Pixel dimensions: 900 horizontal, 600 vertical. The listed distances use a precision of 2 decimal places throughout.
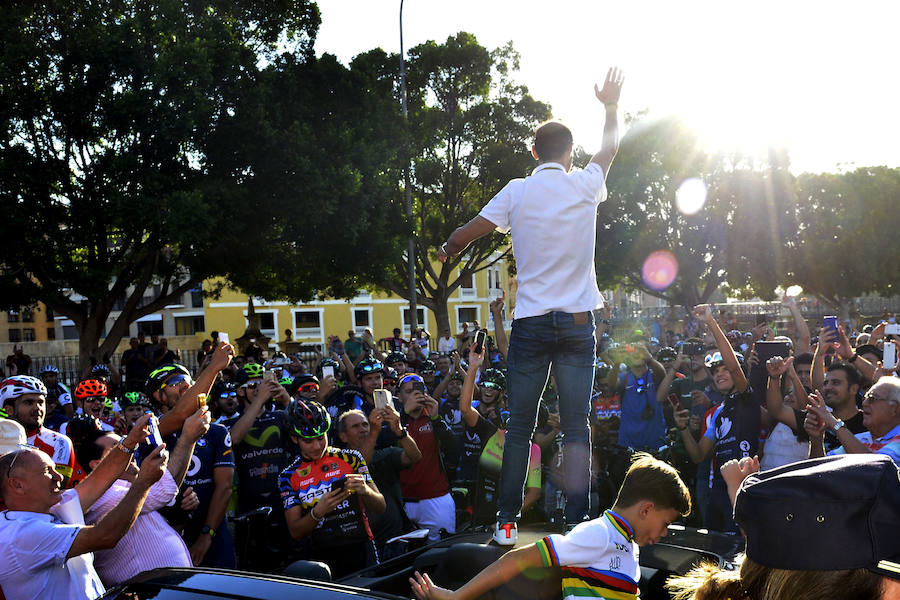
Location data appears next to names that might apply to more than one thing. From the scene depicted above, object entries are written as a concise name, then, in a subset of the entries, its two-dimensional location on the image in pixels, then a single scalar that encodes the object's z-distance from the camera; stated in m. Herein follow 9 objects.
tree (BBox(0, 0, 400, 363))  18.50
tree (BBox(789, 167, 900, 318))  46.47
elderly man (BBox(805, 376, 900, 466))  4.80
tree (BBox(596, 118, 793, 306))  39.19
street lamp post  25.05
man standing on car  4.32
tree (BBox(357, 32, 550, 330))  30.94
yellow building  59.84
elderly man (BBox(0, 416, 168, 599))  3.56
